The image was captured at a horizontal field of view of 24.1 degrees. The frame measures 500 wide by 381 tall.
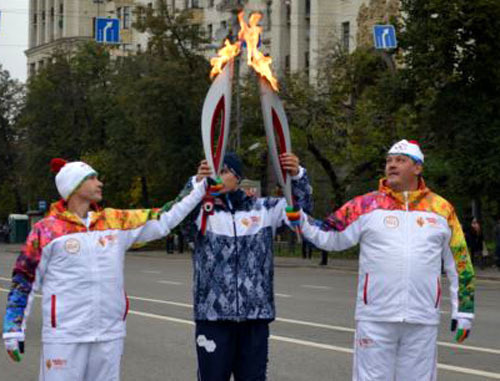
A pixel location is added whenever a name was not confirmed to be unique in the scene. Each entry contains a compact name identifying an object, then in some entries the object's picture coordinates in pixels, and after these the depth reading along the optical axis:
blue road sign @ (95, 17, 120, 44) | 41.53
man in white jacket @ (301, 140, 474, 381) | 6.61
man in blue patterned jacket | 6.76
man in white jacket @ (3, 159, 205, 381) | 6.37
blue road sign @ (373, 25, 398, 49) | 33.28
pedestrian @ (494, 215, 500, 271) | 31.56
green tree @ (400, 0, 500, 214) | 31.77
